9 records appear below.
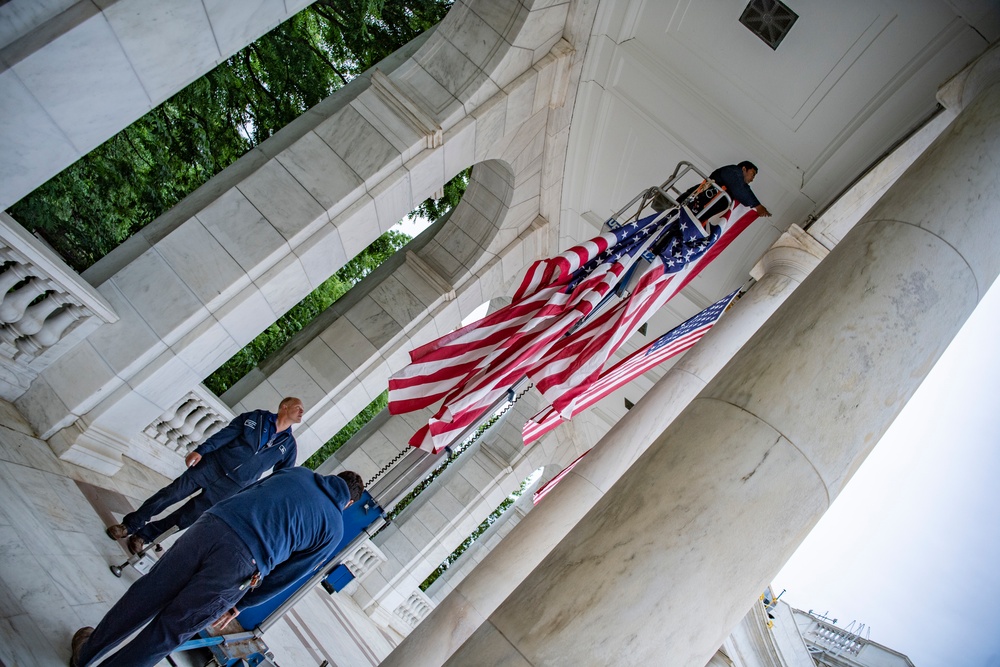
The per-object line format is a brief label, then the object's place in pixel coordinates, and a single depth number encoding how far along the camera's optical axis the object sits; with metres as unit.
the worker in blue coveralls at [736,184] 8.13
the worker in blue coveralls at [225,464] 6.08
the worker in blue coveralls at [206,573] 3.90
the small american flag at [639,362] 7.55
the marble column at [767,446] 3.28
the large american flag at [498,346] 6.11
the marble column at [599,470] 6.29
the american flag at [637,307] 6.55
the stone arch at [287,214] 7.61
